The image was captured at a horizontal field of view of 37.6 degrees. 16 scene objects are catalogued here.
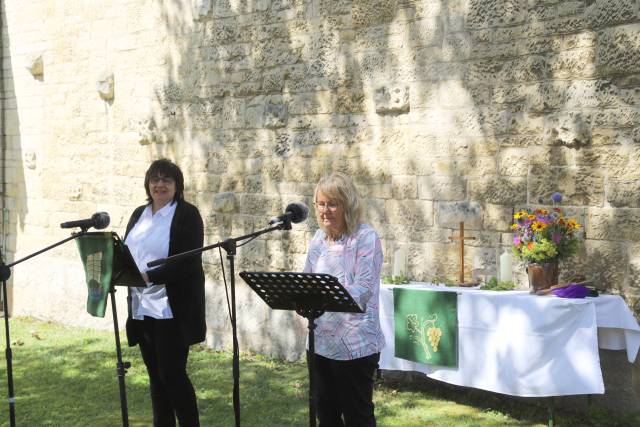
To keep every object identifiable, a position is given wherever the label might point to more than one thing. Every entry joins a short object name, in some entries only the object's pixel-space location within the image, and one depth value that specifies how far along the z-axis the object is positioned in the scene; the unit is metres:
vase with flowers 6.30
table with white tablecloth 6.04
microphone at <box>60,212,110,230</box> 5.20
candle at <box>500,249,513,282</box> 6.74
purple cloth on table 6.17
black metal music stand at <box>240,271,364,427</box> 4.20
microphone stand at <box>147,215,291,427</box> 4.70
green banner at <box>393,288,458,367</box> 6.70
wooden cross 7.06
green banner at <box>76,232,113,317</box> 5.02
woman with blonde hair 4.54
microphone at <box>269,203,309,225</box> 4.70
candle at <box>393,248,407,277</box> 7.35
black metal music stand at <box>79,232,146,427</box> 4.99
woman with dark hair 5.39
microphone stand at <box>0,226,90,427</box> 5.23
